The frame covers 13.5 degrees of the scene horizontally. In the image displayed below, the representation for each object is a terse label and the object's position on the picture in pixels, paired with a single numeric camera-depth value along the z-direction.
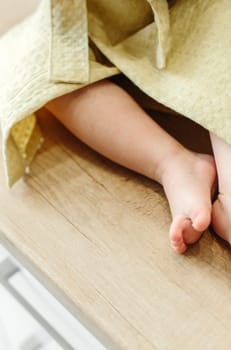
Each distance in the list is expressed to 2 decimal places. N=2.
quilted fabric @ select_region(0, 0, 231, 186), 1.02
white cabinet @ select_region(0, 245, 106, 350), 1.13
